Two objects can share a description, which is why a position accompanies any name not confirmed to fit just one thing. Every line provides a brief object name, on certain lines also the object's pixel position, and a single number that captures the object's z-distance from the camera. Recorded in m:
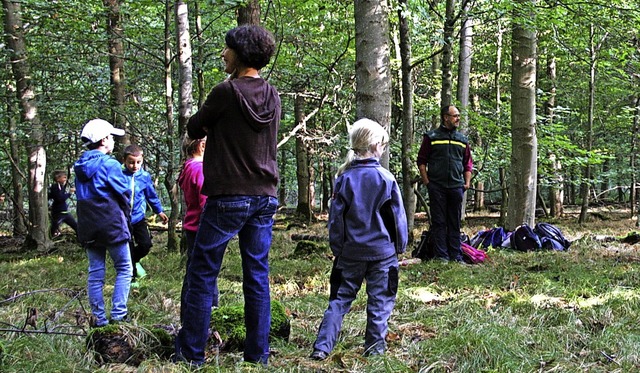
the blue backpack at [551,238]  8.78
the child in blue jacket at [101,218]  4.23
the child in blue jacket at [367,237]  3.59
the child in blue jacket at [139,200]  5.25
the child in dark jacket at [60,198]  13.02
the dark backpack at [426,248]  7.83
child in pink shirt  4.32
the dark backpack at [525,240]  8.76
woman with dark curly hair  3.10
